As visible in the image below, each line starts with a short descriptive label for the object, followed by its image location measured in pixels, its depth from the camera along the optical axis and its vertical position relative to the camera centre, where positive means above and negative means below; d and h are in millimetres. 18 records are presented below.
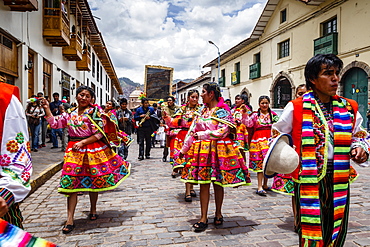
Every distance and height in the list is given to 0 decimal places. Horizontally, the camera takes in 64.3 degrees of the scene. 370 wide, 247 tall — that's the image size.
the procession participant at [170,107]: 7842 +252
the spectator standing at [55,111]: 10440 +138
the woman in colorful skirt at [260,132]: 5453 -284
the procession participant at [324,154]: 2084 -267
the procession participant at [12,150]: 1445 -184
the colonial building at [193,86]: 35875 +4511
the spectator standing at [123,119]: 8492 -91
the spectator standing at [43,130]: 10773 -547
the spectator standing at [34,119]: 9156 -120
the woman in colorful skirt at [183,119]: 5425 -53
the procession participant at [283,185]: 3277 -771
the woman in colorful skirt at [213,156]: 3574 -495
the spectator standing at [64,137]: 10074 -740
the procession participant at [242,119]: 5646 -41
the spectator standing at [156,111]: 11577 +208
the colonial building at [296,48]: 13867 +4374
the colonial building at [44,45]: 9320 +3037
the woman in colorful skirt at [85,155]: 3732 -515
